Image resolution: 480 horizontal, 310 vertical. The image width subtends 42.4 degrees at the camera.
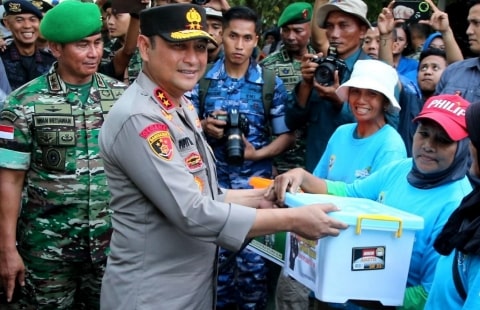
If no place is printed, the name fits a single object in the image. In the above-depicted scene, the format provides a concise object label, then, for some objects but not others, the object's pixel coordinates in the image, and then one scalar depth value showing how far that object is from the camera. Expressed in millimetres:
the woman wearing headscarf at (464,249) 1921
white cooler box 2256
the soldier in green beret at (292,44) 5146
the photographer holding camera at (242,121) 4238
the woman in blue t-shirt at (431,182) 2533
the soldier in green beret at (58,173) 3301
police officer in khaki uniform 2242
